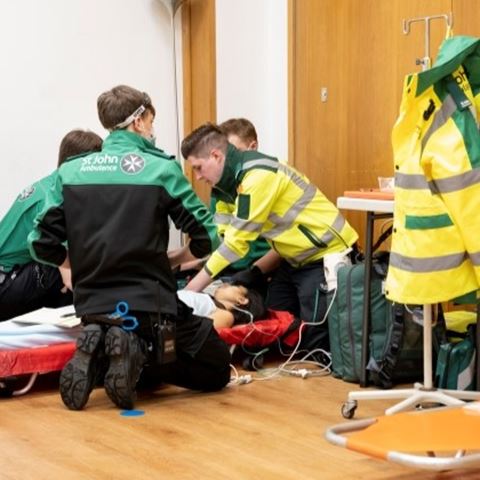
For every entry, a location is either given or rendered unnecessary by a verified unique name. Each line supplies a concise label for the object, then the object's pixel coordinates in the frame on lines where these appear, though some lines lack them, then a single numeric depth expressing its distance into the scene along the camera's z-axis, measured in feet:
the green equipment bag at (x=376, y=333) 12.82
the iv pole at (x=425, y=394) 10.87
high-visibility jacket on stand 10.25
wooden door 16.20
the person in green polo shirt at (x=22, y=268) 14.32
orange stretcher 8.39
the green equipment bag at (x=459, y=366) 12.01
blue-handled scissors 11.96
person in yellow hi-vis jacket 14.33
